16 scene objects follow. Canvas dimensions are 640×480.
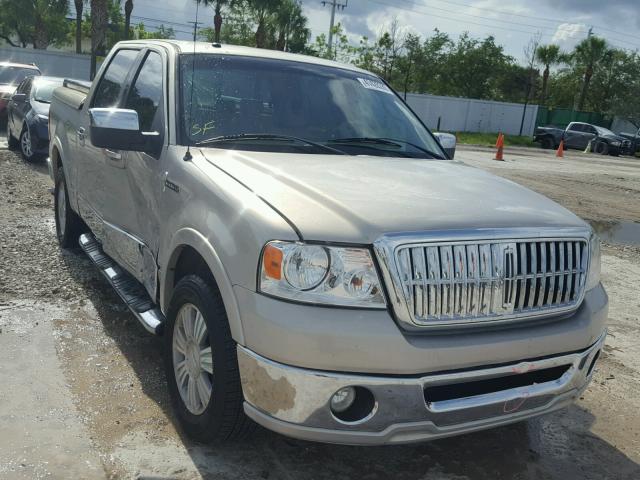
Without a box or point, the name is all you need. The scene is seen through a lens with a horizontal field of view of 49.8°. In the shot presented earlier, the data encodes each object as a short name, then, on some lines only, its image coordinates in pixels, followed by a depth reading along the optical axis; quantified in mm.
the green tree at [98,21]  23719
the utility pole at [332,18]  56825
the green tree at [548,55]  55094
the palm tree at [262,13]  37750
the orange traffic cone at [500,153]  22672
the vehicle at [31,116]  11638
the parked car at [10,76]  15711
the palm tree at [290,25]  44650
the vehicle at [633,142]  34969
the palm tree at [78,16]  44112
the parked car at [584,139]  34219
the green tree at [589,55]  53219
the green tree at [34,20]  50075
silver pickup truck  2602
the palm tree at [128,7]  30695
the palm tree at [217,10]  36656
